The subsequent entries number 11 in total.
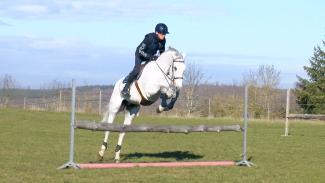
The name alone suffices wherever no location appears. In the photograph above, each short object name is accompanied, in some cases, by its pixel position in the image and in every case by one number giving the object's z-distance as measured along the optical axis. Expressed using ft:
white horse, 37.22
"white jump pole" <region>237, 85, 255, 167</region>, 38.40
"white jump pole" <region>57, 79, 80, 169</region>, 34.30
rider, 38.50
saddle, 38.42
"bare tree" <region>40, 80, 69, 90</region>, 163.66
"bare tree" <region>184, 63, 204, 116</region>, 148.02
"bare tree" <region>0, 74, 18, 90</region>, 154.61
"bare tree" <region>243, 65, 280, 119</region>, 163.22
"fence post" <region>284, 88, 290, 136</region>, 76.93
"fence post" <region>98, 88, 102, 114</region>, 132.26
